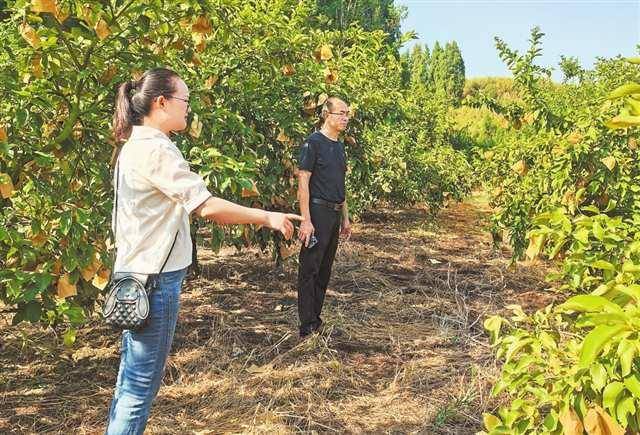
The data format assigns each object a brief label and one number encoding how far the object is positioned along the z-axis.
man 3.49
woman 1.79
